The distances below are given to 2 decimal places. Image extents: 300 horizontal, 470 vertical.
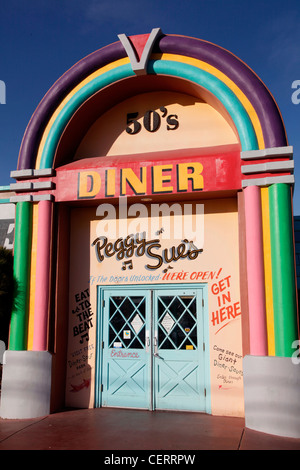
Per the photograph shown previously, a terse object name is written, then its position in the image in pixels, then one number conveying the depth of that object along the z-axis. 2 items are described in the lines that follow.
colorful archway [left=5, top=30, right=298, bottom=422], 6.27
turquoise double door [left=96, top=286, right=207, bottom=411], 7.00
